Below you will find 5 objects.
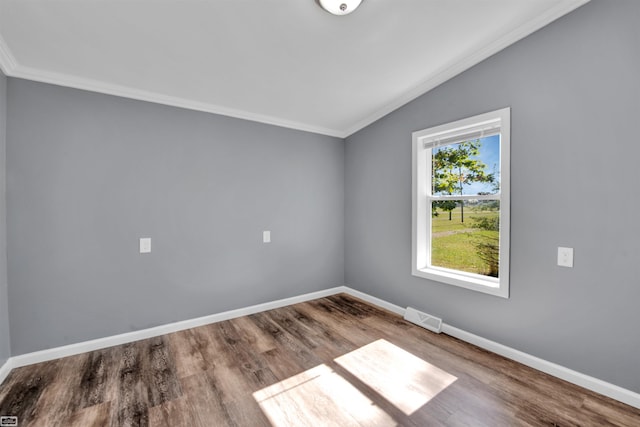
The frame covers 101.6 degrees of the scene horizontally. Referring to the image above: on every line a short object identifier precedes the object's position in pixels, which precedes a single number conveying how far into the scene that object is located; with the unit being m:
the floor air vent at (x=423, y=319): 2.57
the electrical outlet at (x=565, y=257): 1.85
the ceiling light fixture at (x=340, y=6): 1.60
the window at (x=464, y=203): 2.21
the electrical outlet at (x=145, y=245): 2.45
